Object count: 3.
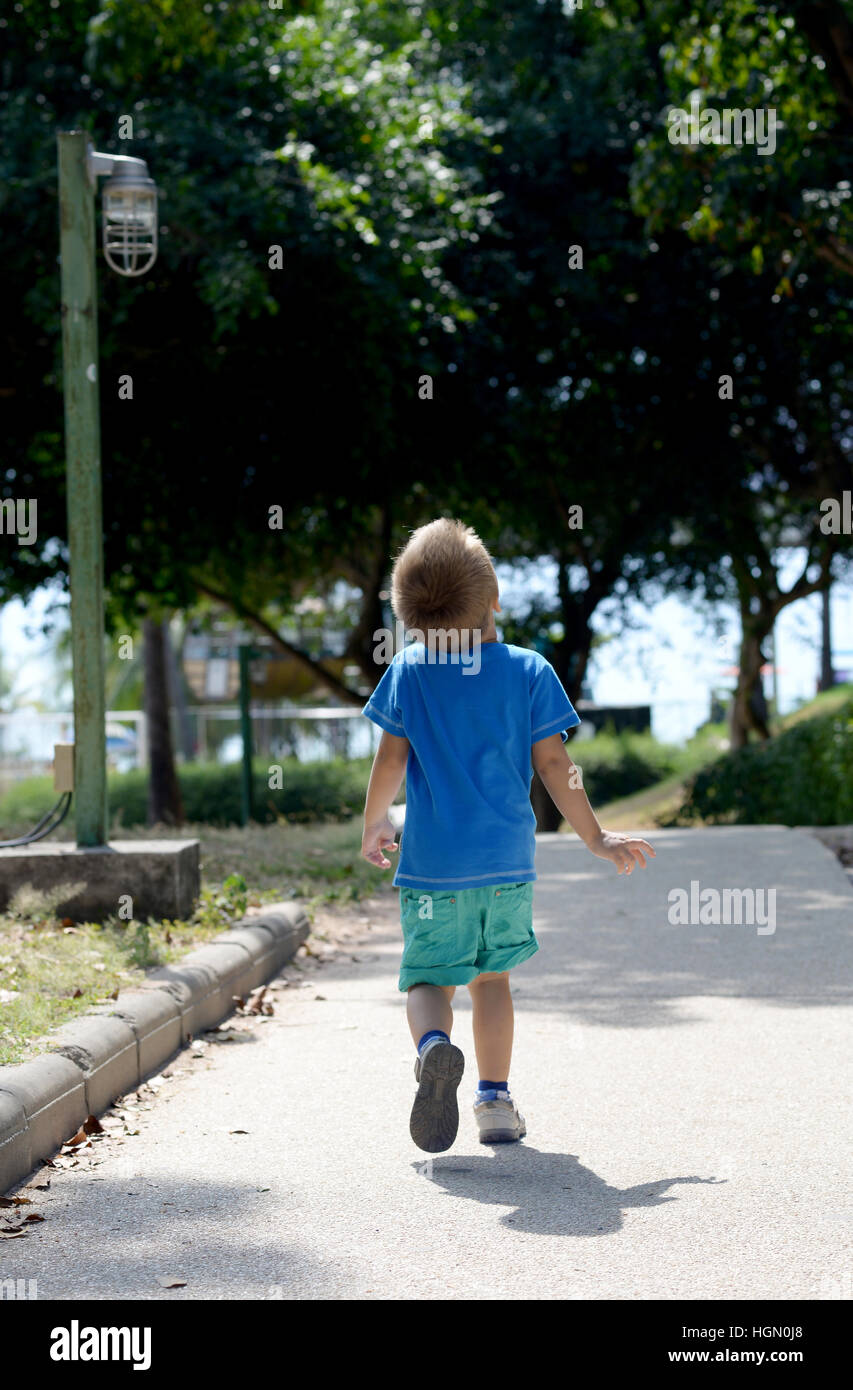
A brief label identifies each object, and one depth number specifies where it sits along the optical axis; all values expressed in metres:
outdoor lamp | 7.29
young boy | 3.98
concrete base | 6.90
